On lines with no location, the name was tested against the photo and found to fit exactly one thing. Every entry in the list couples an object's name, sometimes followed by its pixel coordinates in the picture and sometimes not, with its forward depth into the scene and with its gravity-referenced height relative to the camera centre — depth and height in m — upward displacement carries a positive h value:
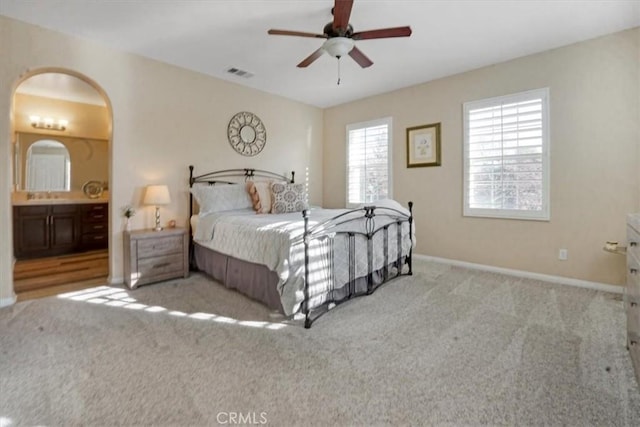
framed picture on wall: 4.58 +1.00
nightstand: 3.44 -0.52
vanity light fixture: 5.17 +1.56
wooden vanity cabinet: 4.77 -0.28
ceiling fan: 2.43 +1.49
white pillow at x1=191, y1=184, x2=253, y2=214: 3.90 +0.18
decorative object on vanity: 5.72 +0.44
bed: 2.54 -0.34
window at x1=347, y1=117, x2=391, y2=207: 5.19 +0.87
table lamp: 3.65 +0.19
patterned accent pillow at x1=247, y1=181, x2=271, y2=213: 4.10 +0.20
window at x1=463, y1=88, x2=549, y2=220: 3.67 +0.68
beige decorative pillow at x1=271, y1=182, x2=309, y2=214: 4.07 +0.17
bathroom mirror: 5.27 +0.82
